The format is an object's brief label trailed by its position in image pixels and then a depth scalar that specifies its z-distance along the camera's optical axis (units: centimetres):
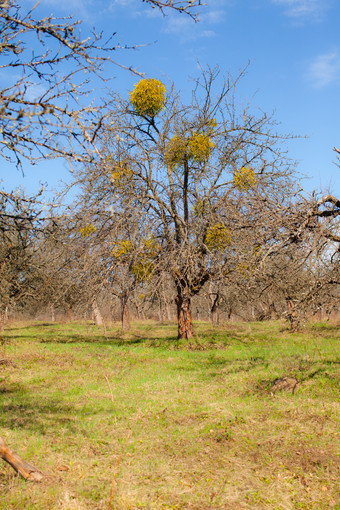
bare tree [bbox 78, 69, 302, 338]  1482
